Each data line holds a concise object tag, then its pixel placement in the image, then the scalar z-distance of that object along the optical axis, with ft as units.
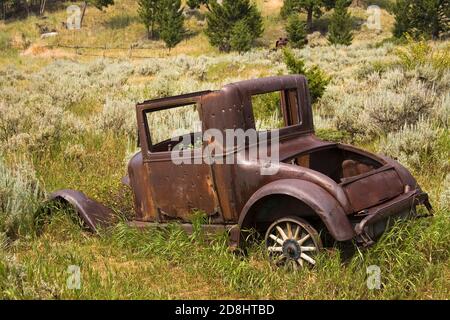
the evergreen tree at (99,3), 176.65
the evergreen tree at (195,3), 170.91
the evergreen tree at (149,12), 158.81
